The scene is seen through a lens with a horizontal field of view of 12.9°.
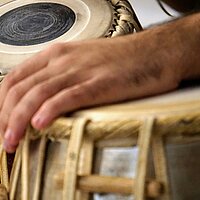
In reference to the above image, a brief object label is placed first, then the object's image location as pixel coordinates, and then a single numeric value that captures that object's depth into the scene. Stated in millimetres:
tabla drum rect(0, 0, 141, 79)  1344
